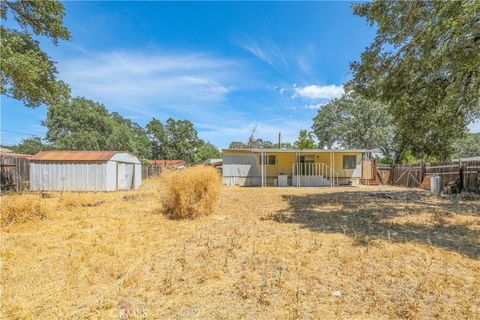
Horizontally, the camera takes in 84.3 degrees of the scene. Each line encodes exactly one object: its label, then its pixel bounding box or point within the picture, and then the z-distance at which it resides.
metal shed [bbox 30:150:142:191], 14.27
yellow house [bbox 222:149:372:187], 19.03
